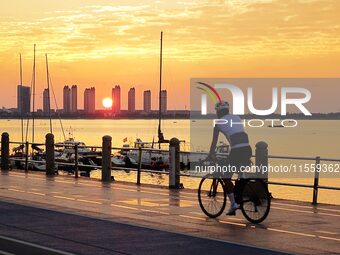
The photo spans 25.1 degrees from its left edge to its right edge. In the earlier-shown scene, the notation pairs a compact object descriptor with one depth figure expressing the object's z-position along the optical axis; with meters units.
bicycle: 14.62
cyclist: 14.73
